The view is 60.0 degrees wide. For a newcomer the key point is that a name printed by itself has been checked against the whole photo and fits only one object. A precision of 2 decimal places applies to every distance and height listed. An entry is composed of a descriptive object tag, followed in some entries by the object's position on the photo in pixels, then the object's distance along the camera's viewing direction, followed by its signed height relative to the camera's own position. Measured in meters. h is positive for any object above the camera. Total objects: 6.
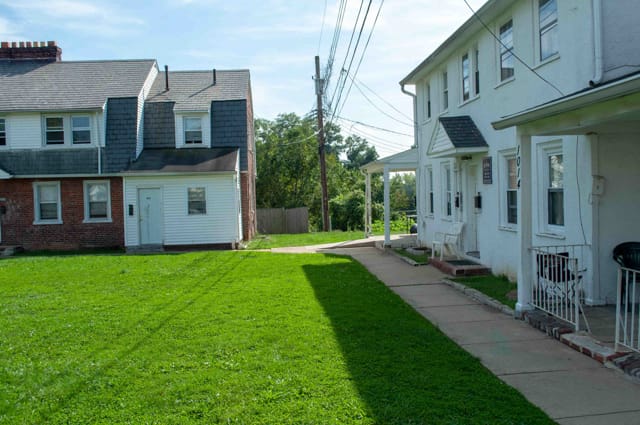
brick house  20.69 +1.65
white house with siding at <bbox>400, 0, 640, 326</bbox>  7.92 +0.98
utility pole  27.23 +3.05
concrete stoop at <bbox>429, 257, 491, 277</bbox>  12.20 -1.49
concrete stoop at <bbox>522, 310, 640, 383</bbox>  5.65 -1.67
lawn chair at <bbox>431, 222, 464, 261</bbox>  13.70 -0.96
